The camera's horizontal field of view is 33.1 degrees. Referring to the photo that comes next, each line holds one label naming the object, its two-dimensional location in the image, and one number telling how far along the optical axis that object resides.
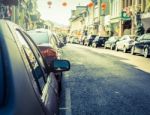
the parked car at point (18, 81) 1.24
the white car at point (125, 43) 18.61
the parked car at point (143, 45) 14.55
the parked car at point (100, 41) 27.91
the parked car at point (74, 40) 43.64
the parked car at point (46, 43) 5.83
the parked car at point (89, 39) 31.58
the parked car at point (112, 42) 22.61
